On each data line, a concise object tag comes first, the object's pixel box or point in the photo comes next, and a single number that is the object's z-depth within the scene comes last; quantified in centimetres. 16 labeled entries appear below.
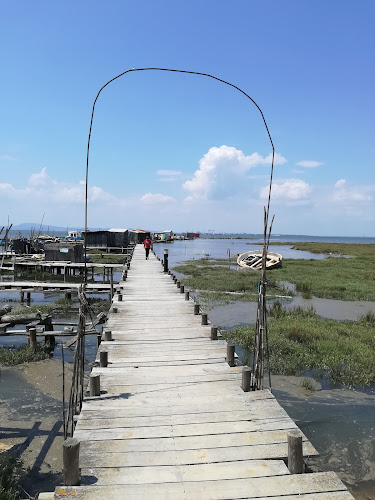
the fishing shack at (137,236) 6781
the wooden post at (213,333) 845
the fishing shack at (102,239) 5212
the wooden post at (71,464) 351
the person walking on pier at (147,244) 2708
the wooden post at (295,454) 378
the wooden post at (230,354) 688
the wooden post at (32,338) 1327
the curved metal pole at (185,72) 596
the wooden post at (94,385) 554
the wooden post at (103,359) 666
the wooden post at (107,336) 827
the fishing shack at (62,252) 3692
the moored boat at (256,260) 4066
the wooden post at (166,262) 2105
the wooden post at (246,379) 574
